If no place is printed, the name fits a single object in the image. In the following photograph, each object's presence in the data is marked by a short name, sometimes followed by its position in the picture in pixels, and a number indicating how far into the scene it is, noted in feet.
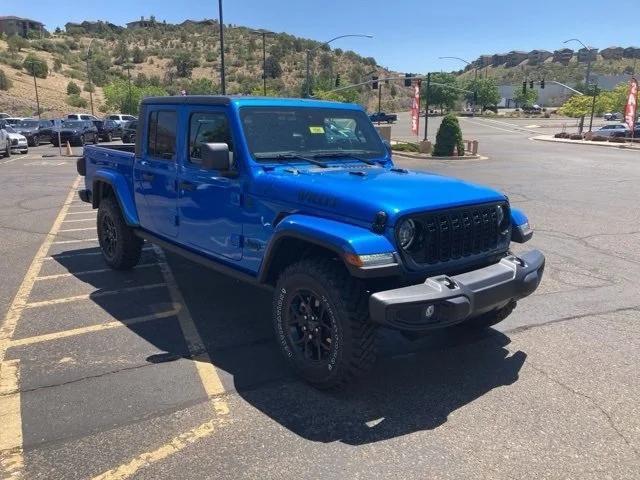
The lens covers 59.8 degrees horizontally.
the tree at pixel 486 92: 320.17
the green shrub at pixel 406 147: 91.56
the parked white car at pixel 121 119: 115.43
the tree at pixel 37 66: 206.49
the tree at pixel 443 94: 295.69
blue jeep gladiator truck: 11.30
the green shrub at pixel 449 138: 81.46
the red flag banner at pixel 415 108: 99.71
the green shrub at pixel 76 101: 195.42
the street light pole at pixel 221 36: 77.15
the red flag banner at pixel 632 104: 113.60
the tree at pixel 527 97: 338.75
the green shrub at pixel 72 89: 204.03
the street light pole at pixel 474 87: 303.97
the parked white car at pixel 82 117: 115.44
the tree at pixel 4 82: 182.19
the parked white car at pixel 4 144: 75.72
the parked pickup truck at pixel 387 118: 238.66
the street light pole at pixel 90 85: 194.88
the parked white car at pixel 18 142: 84.84
